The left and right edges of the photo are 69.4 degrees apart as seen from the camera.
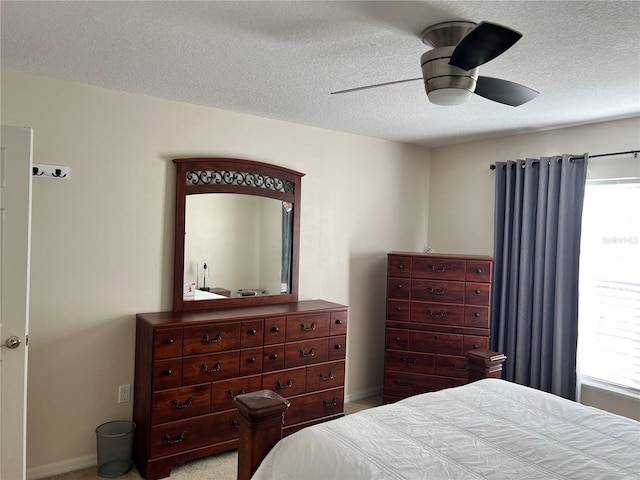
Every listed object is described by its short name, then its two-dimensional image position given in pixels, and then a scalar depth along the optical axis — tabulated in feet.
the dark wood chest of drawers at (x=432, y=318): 12.88
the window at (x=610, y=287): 11.39
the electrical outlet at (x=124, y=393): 10.39
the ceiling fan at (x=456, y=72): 5.92
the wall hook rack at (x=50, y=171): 9.39
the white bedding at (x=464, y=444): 5.49
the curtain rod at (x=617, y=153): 11.15
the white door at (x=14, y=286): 7.87
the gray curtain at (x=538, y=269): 11.98
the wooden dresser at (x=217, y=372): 9.58
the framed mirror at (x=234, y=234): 11.10
